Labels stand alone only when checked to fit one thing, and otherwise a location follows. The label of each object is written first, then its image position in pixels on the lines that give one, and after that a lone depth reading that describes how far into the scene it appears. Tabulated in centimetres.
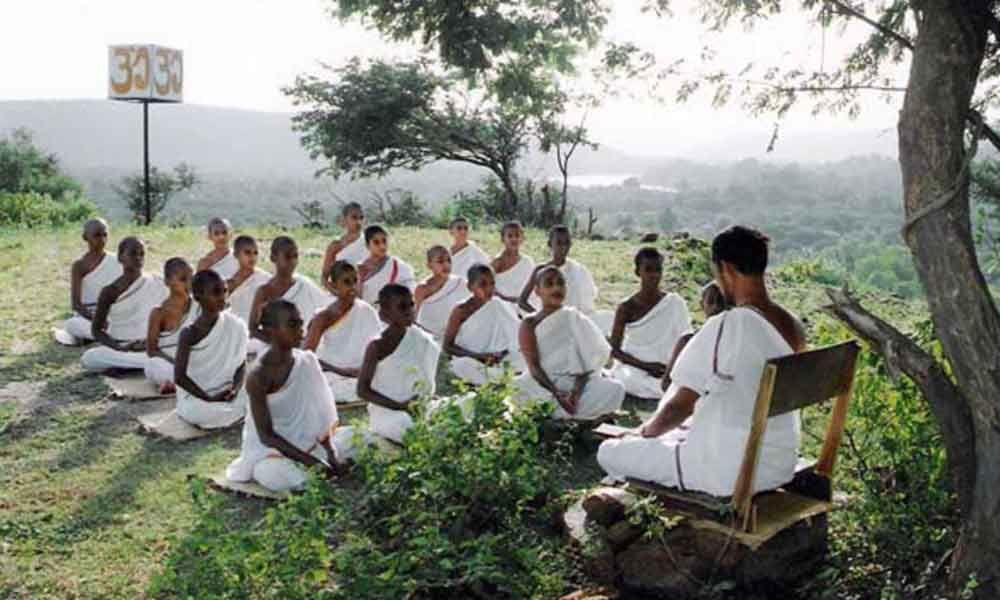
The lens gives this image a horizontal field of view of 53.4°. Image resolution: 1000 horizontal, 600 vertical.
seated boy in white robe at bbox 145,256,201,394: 864
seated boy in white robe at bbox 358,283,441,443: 709
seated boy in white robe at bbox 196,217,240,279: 1103
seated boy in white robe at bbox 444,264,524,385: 884
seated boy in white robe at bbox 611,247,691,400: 855
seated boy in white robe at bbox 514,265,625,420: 740
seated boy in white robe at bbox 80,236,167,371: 916
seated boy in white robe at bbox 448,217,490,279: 1159
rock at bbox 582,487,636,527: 491
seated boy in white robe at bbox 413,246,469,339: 1014
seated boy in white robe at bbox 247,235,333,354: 942
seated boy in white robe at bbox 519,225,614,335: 1014
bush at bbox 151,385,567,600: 405
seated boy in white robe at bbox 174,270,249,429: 764
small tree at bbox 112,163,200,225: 2831
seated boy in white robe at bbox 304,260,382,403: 848
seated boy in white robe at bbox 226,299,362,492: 622
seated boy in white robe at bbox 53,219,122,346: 1014
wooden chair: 424
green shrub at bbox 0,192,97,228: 1989
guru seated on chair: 461
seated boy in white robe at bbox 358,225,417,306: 1055
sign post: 1995
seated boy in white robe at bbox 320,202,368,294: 1143
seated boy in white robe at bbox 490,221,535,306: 1112
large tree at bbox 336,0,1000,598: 426
